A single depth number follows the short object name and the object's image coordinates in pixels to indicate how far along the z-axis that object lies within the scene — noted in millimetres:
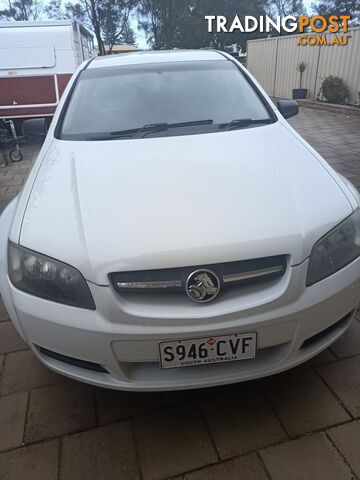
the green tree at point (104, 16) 26406
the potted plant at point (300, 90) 12125
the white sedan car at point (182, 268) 1468
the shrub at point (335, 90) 10430
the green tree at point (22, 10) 35719
